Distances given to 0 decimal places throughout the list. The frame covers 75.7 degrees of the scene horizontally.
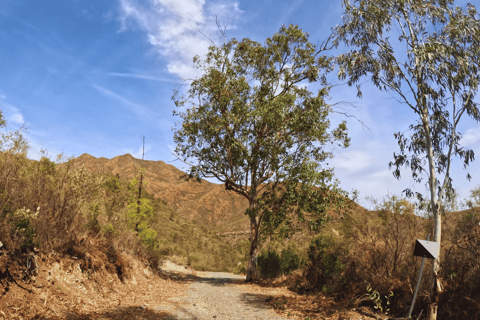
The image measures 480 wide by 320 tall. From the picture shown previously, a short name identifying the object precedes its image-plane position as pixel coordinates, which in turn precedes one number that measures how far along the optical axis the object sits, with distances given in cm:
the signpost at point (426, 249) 761
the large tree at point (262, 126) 1586
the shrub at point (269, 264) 1783
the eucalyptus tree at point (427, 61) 1140
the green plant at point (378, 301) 874
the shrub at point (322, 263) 1185
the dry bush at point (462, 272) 755
